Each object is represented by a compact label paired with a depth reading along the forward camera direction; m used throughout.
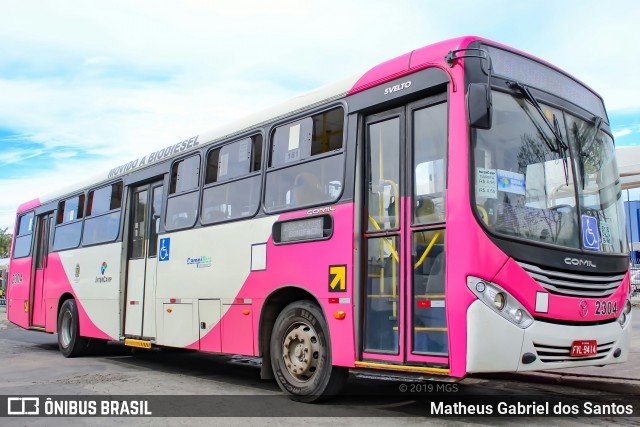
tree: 85.57
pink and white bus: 5.25
